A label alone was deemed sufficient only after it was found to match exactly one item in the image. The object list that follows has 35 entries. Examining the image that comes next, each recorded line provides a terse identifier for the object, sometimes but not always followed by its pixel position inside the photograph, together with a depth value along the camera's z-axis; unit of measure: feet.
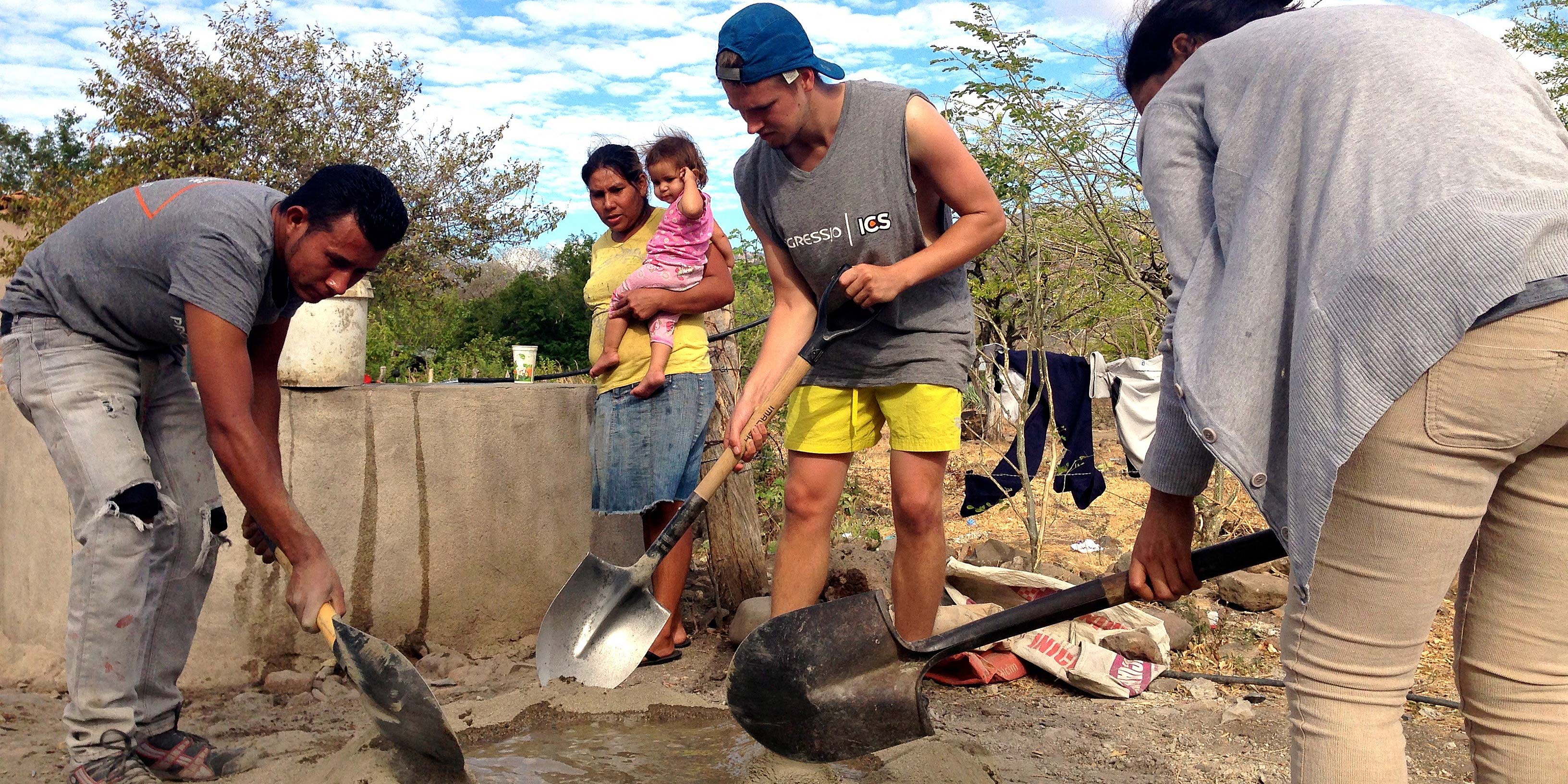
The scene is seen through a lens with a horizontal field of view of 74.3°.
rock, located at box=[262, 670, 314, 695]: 11.00
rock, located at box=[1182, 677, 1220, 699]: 10.85
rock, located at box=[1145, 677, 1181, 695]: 10.99
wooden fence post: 13.34
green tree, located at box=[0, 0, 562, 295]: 33.40
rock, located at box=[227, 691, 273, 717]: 10.52
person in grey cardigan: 4.22
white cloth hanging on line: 19.97
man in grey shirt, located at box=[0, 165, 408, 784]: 7.75
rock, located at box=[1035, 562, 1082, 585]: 13.84
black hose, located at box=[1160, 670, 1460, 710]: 10.20
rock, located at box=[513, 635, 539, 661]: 12.48
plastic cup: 15.99
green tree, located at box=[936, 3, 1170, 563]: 14.98
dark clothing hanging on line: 16.93
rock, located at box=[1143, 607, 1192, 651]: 12.20
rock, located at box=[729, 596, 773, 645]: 12.11
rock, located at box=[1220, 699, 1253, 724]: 10.05
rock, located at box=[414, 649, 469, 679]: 11.63
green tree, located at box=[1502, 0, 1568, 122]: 21.71
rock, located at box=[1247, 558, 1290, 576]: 15.40
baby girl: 12.02
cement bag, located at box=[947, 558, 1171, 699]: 10.80
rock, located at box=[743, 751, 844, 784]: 7.97
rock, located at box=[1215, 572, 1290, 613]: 13.87
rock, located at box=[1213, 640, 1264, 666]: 11.91
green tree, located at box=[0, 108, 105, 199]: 63.21
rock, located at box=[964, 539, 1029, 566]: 14.69
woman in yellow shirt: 11.88
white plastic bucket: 11.35
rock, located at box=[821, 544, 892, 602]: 13.16
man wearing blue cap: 8.98
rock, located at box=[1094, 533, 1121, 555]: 18.44
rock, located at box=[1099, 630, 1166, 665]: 11.25
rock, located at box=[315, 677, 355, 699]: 11.08
